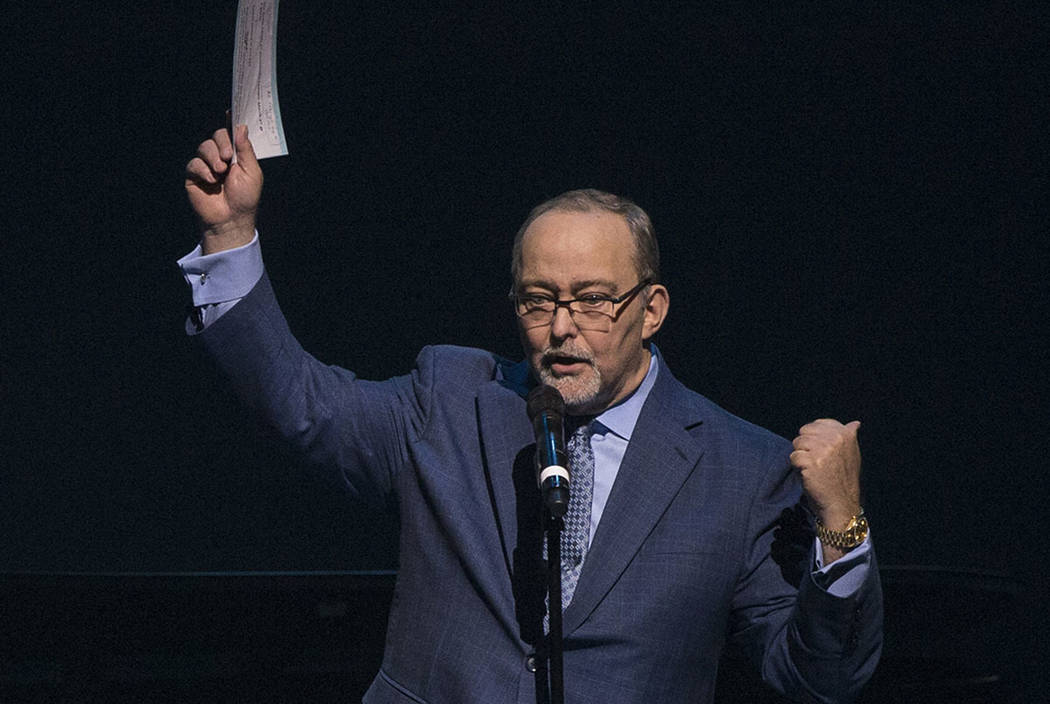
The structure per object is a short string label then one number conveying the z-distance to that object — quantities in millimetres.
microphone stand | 12614
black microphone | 12578
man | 12796
